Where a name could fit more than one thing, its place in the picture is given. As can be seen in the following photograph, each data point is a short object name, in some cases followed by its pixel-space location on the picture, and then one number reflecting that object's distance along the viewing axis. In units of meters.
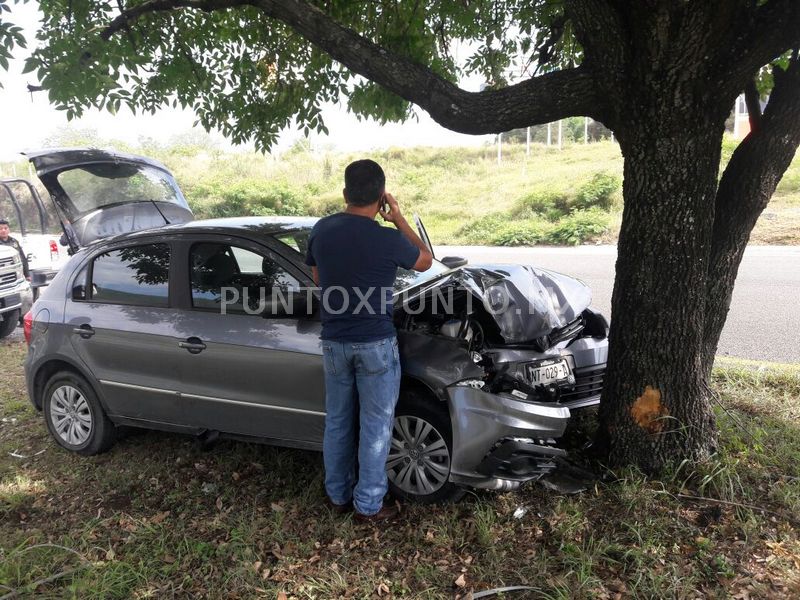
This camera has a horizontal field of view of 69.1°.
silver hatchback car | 3.06
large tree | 2.83
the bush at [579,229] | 14.44
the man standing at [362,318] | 2.81
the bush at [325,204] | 22.11
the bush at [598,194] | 16.47
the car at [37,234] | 8.55
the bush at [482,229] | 16.00
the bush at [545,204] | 16.67
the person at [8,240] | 7.67
